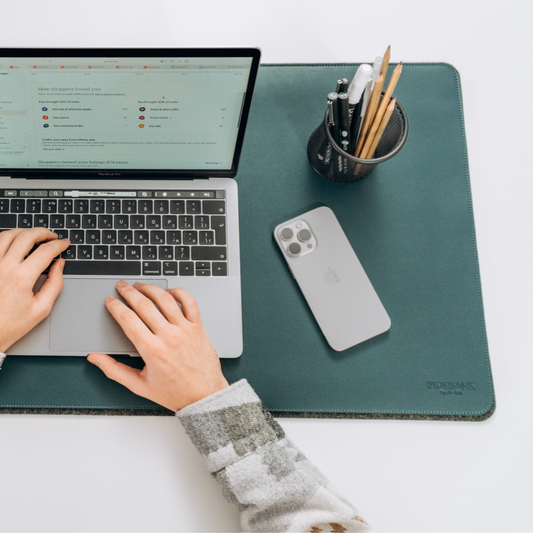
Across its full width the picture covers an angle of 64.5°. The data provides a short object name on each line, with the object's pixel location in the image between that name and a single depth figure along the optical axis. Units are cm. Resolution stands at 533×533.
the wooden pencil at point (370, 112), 51
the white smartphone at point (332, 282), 61
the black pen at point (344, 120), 53
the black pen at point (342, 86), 52
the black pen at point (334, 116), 53
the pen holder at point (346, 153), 56
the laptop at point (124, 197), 51
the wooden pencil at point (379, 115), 51
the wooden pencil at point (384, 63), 51
